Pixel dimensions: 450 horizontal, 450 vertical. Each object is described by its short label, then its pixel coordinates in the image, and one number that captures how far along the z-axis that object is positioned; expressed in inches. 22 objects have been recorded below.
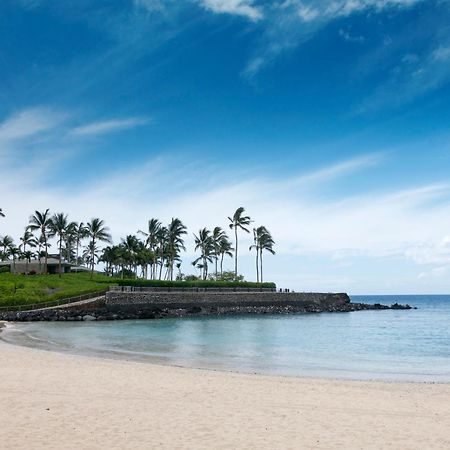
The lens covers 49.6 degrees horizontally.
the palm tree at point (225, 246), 4334.6
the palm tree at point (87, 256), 5927.2
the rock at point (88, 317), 2378.9
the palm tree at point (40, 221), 3622.0
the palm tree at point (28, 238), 4621.1
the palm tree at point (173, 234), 4037.9
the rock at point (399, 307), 4778.5
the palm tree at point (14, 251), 3873.0
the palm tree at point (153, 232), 4170.8
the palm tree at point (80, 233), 4753.0
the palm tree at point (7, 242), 4761.3
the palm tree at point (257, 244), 4272.1
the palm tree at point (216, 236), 4247.0
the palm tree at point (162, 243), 4143.7
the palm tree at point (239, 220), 4003.4
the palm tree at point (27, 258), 3791.8
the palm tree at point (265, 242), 4311.0
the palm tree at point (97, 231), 3752.5
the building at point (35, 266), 3873.0
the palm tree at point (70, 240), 4608.8
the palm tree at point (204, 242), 4254.4
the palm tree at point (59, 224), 3714.8
